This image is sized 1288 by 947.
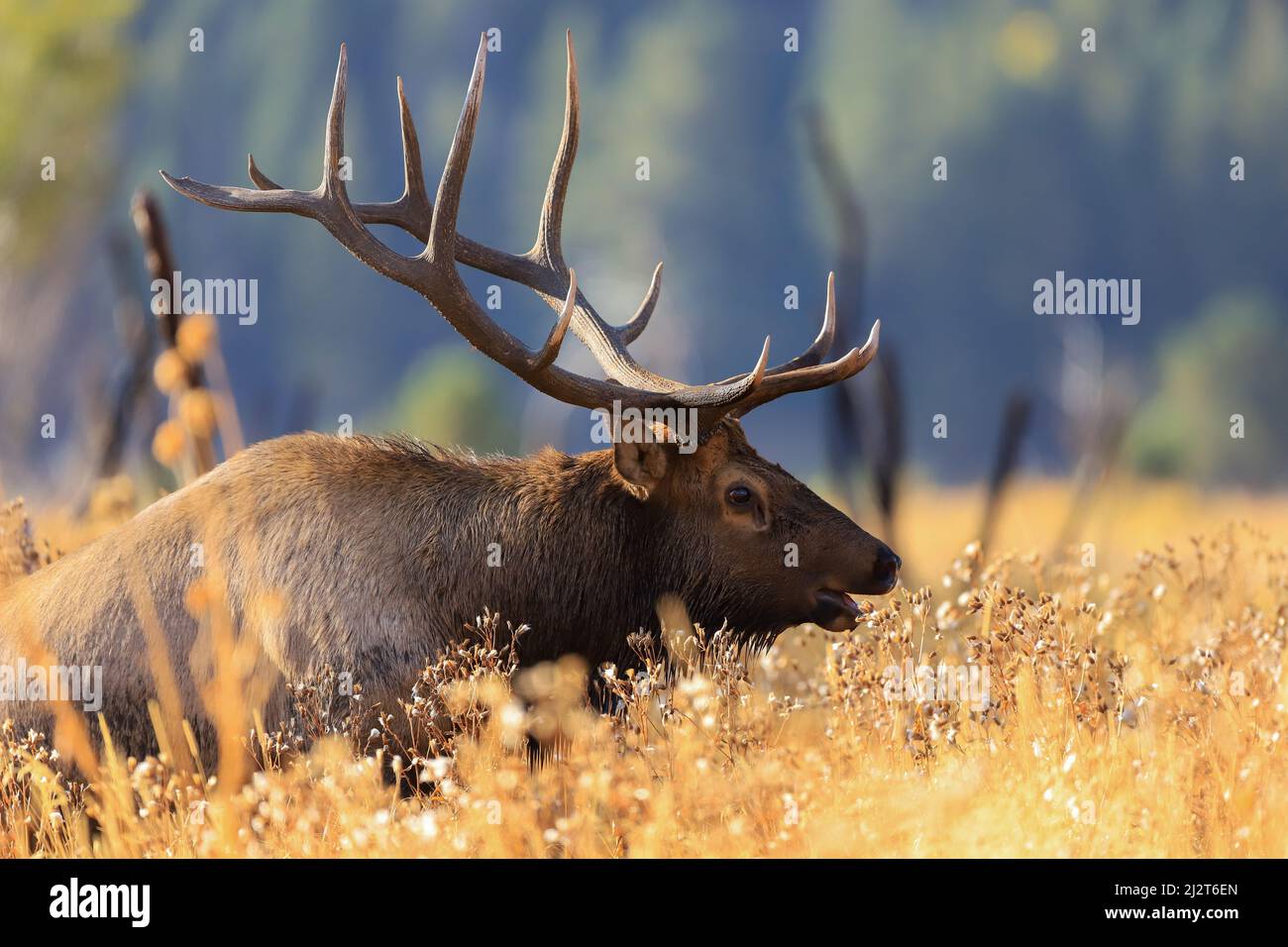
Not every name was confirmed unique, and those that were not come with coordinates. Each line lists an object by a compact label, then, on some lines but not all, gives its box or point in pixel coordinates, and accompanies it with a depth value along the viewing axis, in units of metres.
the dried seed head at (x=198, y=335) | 7.68
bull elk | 11.47
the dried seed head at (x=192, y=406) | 7.79
